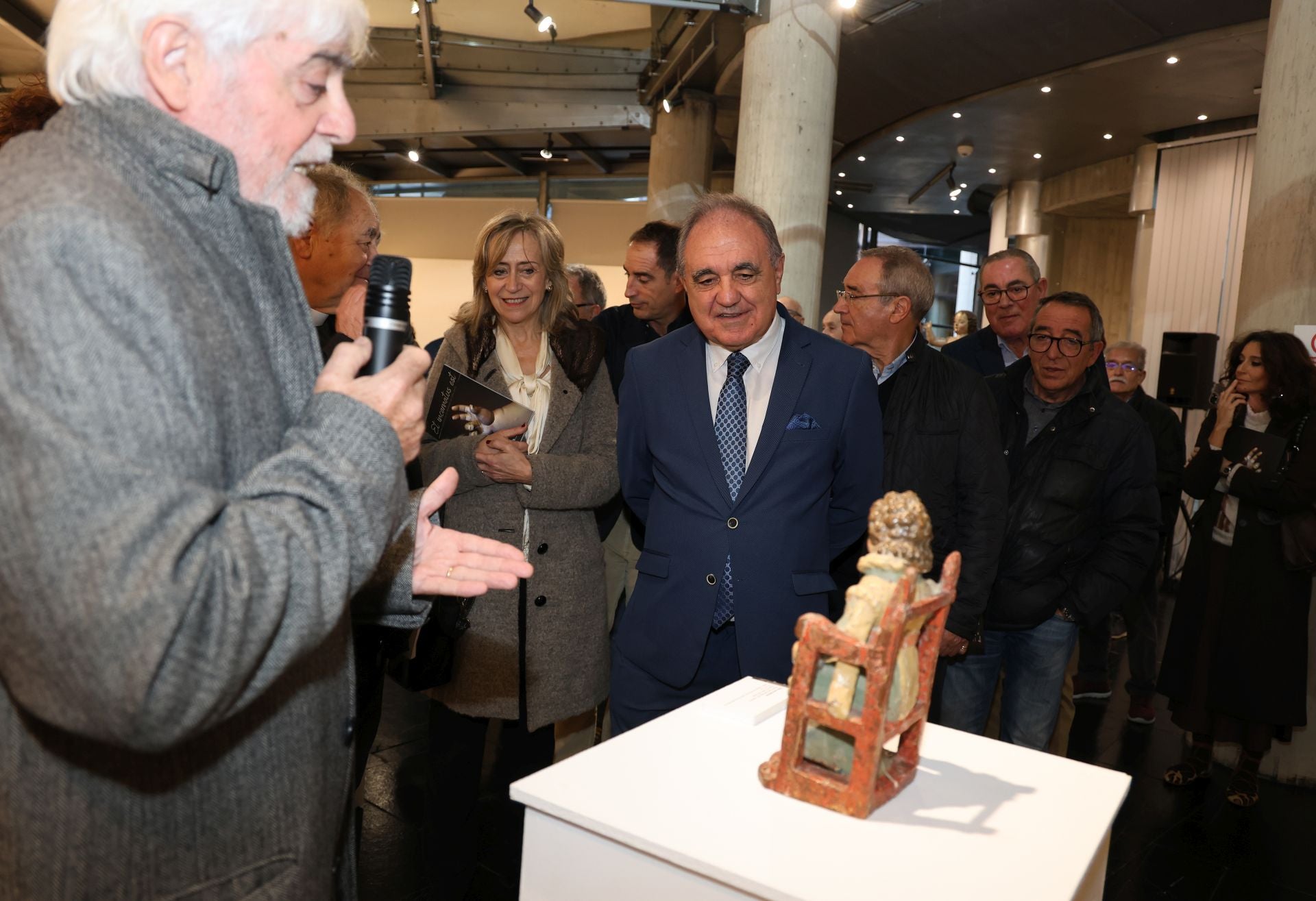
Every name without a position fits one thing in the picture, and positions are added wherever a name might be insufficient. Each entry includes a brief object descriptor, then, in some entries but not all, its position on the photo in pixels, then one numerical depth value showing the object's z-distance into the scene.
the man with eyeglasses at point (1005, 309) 4.00
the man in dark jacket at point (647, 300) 3.51
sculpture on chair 1.26
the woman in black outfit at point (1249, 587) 3.73
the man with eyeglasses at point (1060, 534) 2.99
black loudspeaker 8.77
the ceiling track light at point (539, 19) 7.35
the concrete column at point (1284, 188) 4.13
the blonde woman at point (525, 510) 2.71
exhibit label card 1.58
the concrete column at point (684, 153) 10.48
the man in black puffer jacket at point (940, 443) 2.71
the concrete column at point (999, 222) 15.68
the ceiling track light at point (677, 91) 9.05
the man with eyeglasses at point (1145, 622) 4.77
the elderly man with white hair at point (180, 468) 0.80
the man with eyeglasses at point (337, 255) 2.36
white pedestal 1.14
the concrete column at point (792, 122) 5.59
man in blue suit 2.10
